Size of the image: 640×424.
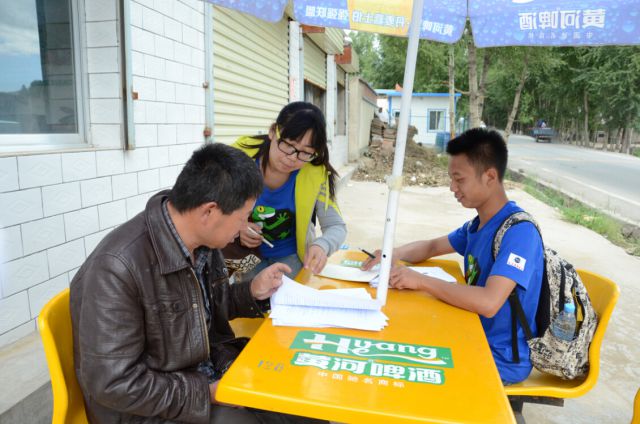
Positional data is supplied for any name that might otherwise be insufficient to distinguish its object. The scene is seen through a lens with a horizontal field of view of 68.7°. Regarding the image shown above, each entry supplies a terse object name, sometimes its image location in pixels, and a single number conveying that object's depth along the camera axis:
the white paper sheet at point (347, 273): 2.11
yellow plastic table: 1.11
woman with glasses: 2.25
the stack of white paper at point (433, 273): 2.07
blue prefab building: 27.44
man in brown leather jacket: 1.20
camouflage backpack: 1.83
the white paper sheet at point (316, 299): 1.62
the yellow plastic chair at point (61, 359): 1.27
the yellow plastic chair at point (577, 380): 1.81
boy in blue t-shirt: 1.73
